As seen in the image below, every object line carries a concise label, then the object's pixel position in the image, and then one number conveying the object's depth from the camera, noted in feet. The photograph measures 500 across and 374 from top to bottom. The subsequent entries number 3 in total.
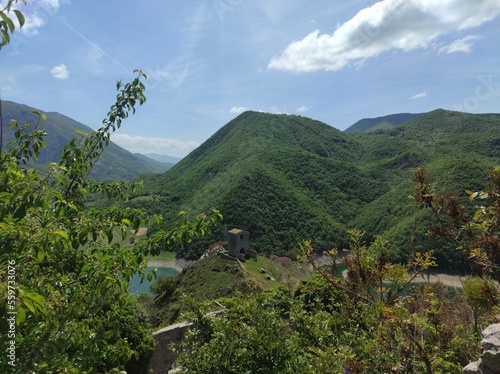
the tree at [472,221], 11.26
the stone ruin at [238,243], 179.09
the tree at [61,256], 7.77
